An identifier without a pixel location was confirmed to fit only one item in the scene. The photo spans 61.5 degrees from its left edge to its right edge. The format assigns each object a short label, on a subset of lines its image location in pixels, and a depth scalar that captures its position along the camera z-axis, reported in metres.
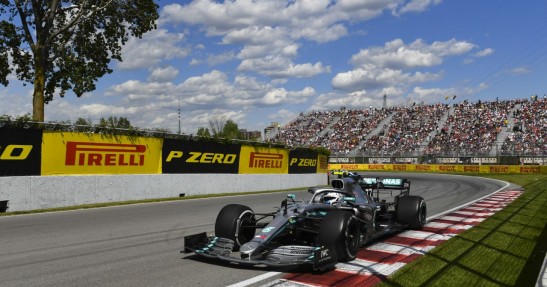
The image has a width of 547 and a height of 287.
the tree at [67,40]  19.70
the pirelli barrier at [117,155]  13.56
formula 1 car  6.29
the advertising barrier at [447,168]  41.94
